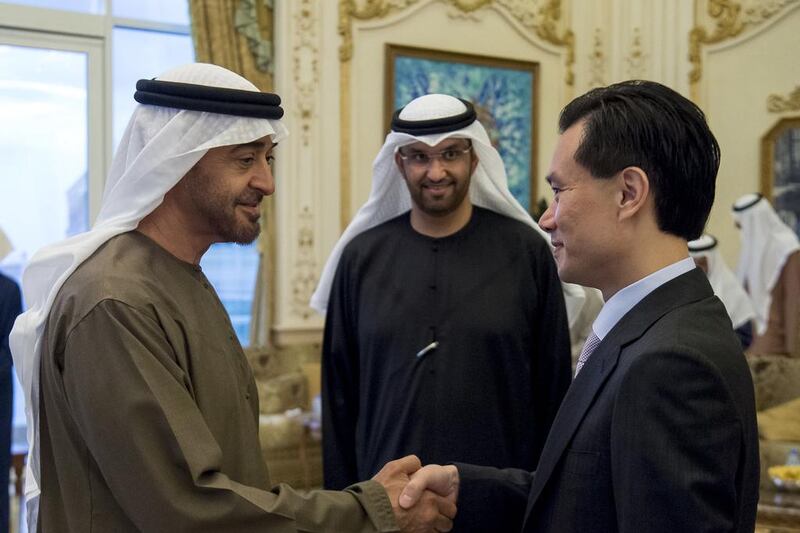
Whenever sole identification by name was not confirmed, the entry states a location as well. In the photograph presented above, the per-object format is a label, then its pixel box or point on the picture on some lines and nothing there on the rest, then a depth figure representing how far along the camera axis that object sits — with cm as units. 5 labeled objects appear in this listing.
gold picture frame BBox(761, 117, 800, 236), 761
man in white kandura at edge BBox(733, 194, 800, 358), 695
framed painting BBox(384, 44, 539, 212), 717
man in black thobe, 279
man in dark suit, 127
